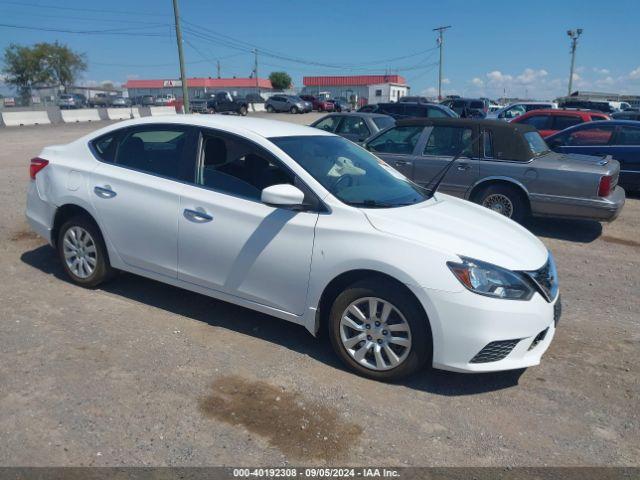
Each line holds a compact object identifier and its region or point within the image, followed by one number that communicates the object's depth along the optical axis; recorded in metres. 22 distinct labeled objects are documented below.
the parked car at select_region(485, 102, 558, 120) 23.55
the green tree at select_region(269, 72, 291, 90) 104.69
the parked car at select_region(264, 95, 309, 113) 46.66
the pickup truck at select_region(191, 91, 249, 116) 42.22
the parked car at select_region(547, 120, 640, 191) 10.50
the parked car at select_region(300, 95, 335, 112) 51.28
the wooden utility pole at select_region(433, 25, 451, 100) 56.08
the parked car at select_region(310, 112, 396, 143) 12.41
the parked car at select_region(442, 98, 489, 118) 26.61
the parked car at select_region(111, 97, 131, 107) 55.59
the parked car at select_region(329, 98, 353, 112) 52.44
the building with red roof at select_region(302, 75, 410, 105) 84.69
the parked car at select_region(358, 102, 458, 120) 17.73
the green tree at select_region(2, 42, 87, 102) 84.75
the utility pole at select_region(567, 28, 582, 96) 52.26
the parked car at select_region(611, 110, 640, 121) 17.28
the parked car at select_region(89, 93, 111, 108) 58.76
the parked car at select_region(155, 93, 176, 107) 52.02
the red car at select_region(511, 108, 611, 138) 13.66
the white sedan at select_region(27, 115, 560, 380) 3.43
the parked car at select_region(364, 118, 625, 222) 7.34
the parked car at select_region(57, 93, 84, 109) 49.27
